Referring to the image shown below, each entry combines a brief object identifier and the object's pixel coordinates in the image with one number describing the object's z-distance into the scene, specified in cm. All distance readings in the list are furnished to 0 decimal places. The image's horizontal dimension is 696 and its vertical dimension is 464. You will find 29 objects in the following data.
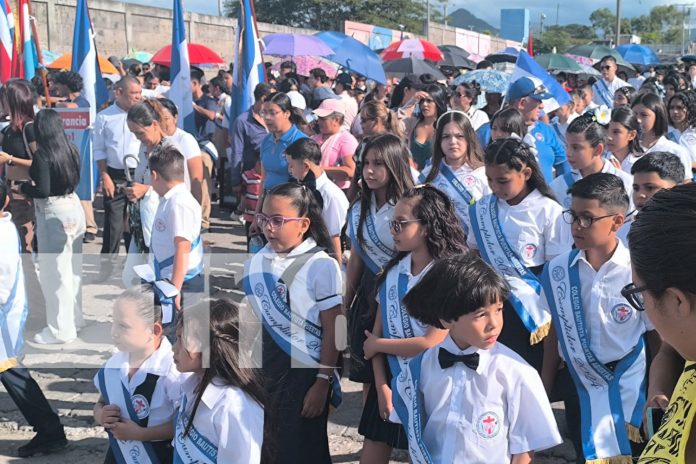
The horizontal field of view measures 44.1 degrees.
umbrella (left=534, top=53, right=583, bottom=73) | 1816
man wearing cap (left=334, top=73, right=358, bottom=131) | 1008
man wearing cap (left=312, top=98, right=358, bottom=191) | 677
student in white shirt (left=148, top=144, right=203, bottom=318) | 462
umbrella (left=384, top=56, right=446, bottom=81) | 1606
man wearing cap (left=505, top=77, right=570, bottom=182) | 649
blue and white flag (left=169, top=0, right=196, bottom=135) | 827
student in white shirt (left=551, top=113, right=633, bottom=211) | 518
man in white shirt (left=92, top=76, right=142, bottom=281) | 776
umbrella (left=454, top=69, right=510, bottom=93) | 1028
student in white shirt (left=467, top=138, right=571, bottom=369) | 392
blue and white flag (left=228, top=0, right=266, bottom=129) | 865
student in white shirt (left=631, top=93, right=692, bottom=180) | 621
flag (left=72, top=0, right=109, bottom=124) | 879
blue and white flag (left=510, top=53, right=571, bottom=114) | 769
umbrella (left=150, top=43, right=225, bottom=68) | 1521
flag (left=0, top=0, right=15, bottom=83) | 825
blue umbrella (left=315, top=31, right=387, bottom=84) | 1306
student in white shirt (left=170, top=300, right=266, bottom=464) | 279
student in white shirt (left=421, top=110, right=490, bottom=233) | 489
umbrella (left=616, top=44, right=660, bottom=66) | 2462
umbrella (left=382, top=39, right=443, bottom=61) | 1768
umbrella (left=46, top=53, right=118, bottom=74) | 1448
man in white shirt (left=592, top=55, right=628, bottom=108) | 1197
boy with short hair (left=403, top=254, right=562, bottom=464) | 266
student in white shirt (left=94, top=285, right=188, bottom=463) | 317
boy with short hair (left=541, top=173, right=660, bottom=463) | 333
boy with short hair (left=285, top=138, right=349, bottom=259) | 522
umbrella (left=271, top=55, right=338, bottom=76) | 1738
